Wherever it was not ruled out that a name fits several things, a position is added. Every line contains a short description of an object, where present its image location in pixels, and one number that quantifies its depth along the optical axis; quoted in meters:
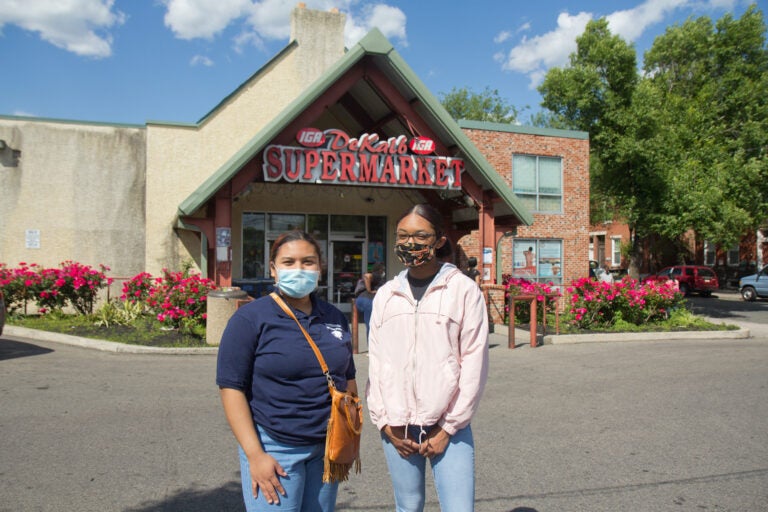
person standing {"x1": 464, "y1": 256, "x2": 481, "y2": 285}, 12.81
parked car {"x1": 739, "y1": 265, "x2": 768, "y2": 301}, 27.44
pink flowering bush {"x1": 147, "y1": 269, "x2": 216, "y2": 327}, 11.44
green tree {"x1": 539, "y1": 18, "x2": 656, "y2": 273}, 21.12
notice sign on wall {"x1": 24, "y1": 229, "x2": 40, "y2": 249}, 14.77
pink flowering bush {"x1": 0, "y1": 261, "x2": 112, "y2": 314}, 13.03
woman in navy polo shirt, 2.49
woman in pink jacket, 2.73
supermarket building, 12.42
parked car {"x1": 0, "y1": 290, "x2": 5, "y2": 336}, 8.89
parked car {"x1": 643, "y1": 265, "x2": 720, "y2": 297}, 31.36
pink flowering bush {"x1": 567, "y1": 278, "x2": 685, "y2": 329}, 13.77
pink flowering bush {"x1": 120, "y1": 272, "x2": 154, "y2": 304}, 13.53
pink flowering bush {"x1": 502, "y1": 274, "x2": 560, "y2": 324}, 12.98
